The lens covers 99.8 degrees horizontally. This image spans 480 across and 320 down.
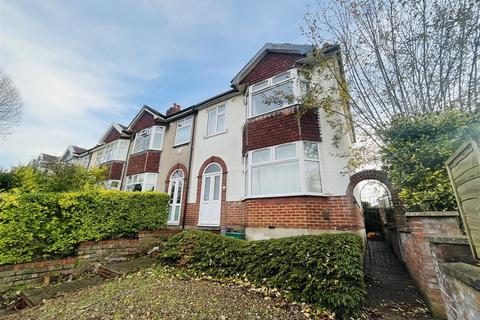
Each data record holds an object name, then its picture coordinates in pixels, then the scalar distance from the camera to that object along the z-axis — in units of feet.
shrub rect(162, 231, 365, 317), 10.70
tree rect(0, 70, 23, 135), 53.93
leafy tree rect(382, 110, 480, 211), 12.19
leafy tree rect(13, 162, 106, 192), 27.61
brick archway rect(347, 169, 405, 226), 18.22
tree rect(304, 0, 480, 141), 17.15
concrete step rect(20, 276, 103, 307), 13.80
